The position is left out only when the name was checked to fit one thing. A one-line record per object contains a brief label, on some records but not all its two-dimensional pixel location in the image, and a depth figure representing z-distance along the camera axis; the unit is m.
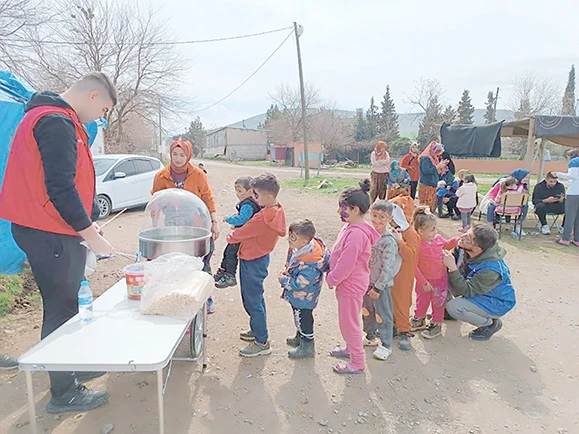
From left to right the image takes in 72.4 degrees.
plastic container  2.59
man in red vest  2.15
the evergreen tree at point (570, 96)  36.02
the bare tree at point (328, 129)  46.62
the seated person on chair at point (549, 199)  8.48
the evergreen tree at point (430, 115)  41.41
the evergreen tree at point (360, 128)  48.53
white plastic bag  2.33
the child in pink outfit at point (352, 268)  3.02
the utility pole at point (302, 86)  17.89
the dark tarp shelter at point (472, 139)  9.77
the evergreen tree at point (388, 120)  46.33
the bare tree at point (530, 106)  34.99
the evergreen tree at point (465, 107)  45.75
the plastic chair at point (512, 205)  7.80
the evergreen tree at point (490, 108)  46.69
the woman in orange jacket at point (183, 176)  3.88
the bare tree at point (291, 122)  49.04
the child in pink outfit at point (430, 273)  3.72
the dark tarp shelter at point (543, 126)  8.52
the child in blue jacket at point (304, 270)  3.14
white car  9.45
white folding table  1.82
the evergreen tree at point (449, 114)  41.31
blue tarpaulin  4.20
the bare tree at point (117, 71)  18.73
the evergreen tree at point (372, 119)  48.09
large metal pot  2.94
